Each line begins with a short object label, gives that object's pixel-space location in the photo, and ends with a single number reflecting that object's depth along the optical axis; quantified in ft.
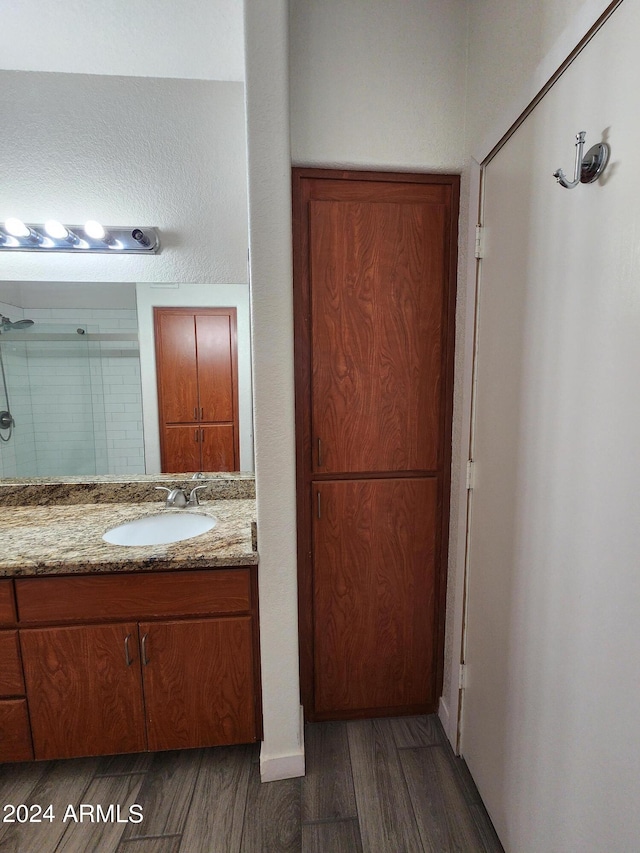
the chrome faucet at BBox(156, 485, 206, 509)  5.87
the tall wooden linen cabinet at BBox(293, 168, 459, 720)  4.89
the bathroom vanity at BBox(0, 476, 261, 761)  4.43
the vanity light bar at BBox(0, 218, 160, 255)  5.37
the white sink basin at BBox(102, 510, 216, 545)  5.42
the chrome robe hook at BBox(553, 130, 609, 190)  2.63
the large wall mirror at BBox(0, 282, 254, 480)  5.84
